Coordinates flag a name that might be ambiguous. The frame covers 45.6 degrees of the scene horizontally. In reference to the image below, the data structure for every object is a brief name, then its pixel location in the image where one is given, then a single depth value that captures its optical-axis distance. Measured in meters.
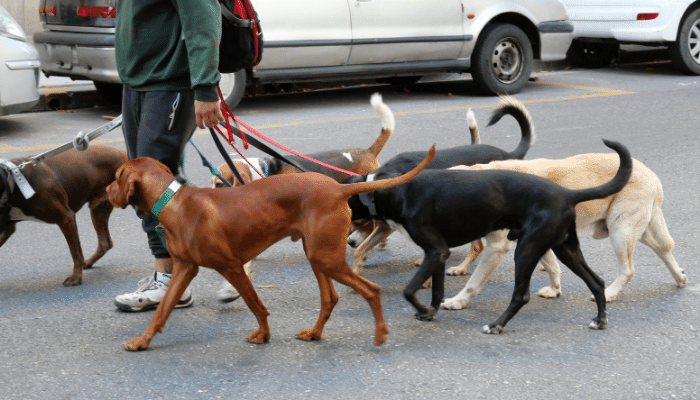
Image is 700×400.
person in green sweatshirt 3.54
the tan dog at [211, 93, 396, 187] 5.11
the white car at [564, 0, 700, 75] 11.40
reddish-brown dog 3.45
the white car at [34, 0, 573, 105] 8.81
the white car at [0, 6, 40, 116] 7.81
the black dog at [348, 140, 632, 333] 3.68
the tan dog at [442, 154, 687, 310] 4.11
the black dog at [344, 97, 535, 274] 4.57
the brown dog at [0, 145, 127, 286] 4.33
